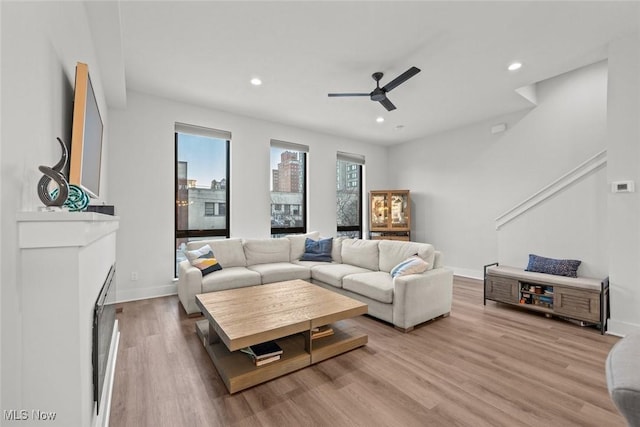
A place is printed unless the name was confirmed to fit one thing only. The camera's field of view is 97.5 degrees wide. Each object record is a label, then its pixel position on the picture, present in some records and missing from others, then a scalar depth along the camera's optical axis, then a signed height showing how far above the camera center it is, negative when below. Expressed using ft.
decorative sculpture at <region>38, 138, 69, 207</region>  3.18 +0.26
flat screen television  4.66 +1.44
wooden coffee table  6.46 -2.79
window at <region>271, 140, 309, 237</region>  17.37 +1.58
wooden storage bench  9.59 -3.04
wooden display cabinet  20.03 -0.09
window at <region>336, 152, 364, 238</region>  20.80 +1.39
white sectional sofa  9.73 -2.59
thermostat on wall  8.94 +0.89
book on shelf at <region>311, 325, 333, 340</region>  8.15 -3.54
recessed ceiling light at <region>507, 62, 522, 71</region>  10.54 +5.64
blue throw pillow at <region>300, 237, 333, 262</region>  15.07 -2.08
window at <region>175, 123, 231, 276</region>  14.32 +1.48
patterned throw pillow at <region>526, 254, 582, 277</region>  11.18 -2.15
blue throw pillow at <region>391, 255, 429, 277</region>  10.09 -1.96
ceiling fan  9.87 +4.58
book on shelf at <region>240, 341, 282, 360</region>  6.82 -3.47
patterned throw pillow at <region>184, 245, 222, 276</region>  11.68 -2.05
